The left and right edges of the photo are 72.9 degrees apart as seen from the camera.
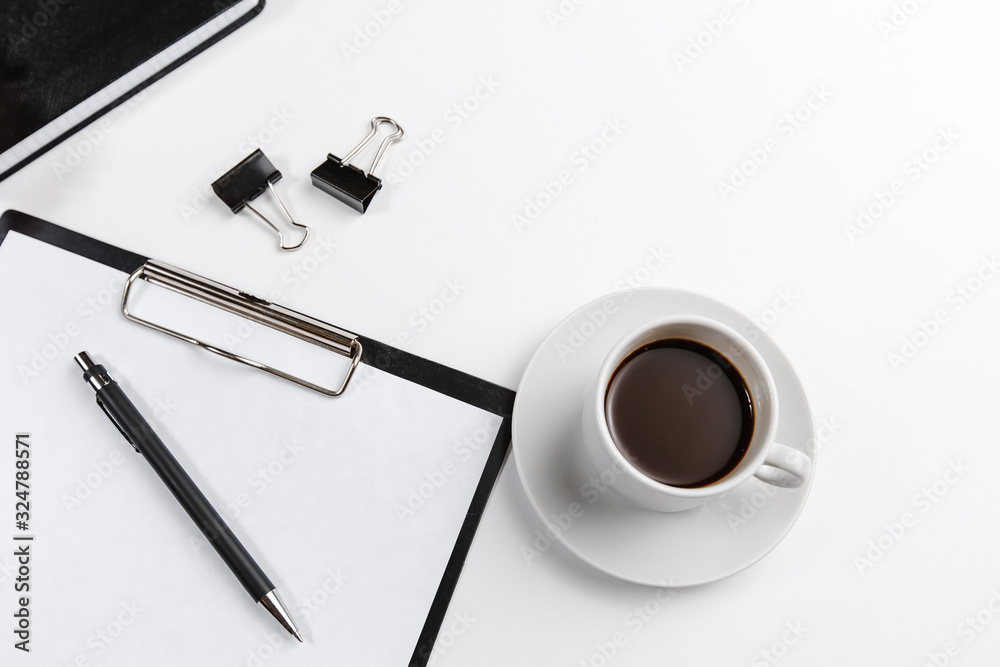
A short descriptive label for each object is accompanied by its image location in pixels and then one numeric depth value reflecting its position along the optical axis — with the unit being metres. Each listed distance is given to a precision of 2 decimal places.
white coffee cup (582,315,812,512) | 0.55
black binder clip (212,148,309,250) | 0.76
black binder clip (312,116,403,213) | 0.76
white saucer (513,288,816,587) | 0.66
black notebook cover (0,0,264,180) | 0.72
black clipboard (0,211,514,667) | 0.69
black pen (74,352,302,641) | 0.67
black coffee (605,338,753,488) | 0.61
